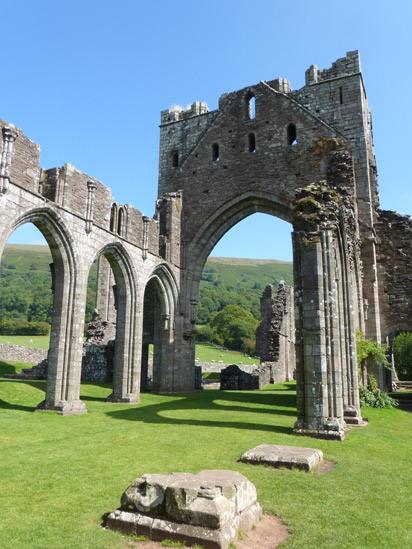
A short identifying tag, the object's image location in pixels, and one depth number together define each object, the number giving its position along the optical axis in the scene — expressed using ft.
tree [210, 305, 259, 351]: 203.82
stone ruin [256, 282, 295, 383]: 84.94
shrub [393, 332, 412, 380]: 127.20
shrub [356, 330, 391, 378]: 44.83
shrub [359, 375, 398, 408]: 44.50
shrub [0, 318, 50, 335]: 167.35
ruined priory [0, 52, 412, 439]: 30.45
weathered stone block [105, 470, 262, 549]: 10.75
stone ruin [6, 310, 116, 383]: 69.77
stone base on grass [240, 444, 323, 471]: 17.85
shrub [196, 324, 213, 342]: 215.31
